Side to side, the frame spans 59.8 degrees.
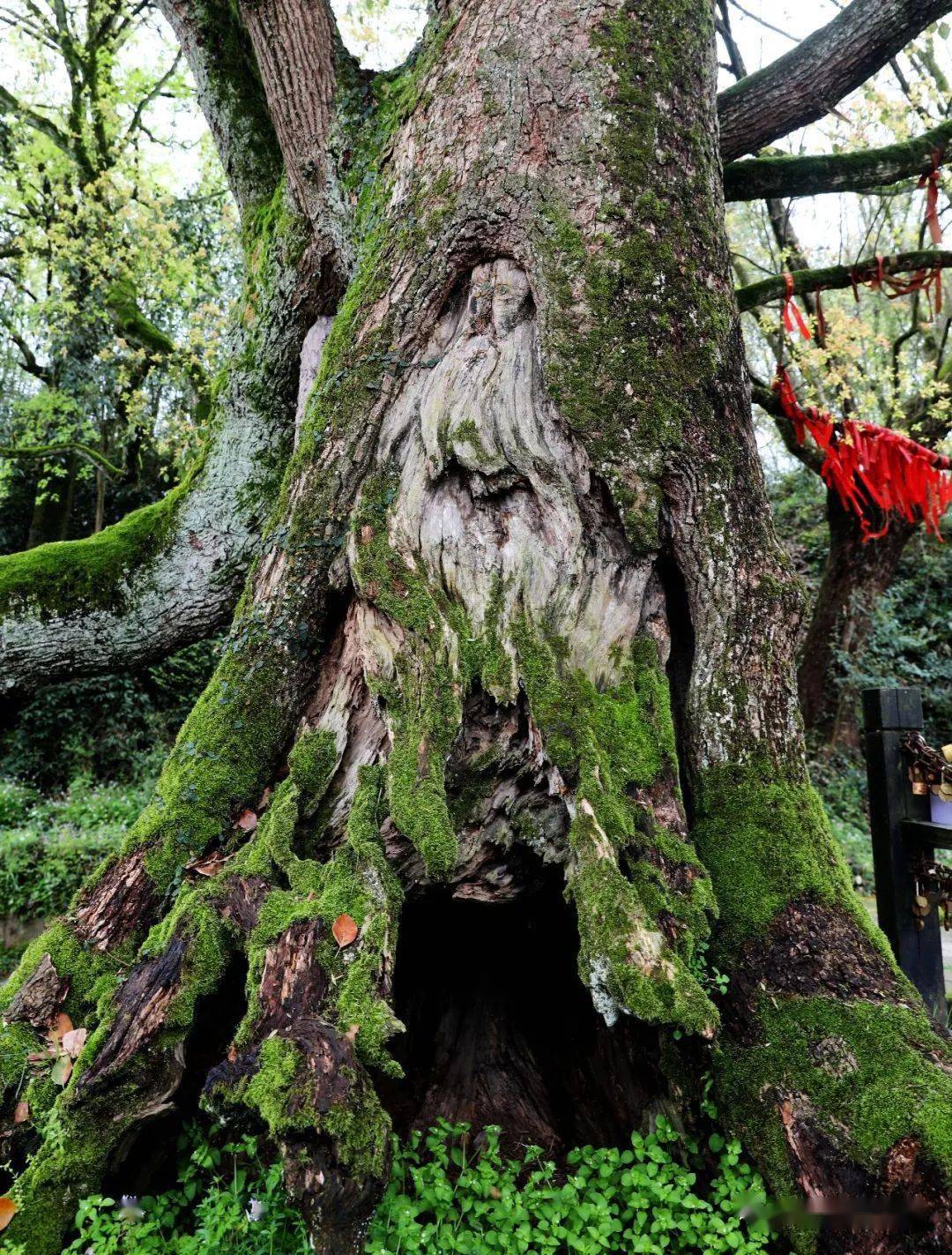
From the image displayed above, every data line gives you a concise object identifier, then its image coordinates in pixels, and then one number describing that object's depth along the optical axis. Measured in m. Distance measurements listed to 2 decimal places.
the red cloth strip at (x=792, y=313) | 5.82
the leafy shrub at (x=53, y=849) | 7.06
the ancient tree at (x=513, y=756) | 2.25
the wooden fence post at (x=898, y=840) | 3.84
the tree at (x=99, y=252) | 10.02
